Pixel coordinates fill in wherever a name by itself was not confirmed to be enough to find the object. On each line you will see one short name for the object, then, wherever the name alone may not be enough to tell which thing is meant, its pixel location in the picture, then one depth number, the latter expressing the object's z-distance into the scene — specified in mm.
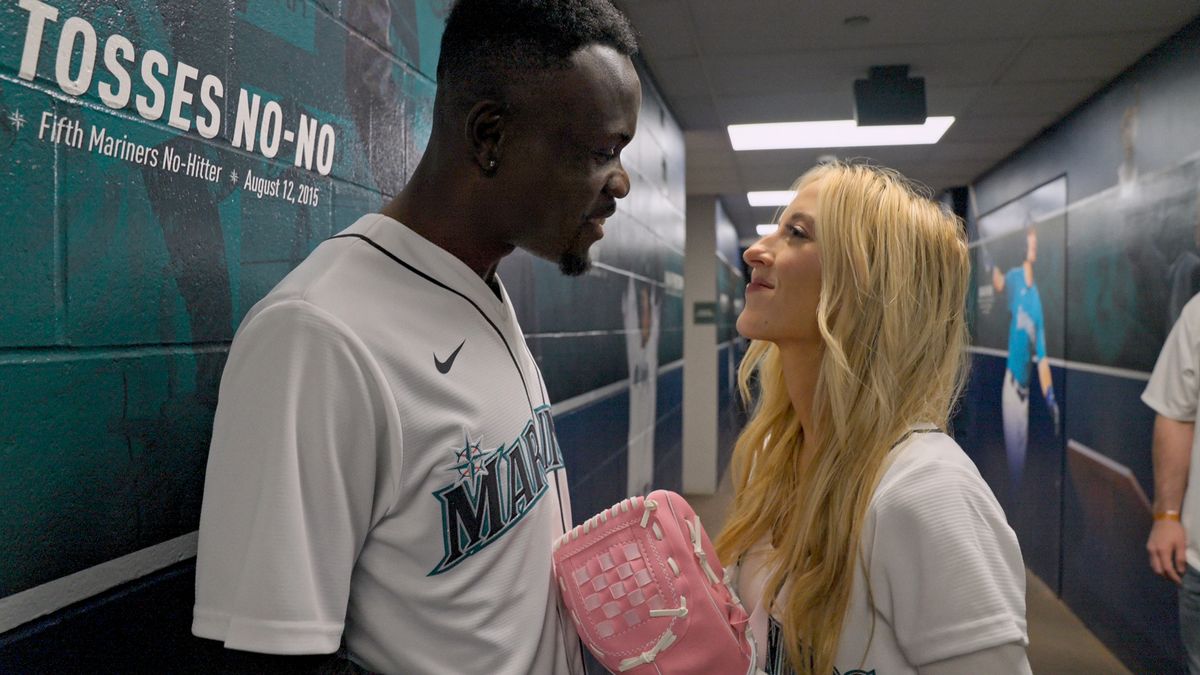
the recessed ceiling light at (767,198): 7992
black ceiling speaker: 3943
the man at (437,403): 824
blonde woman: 1062
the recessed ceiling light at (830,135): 4902
